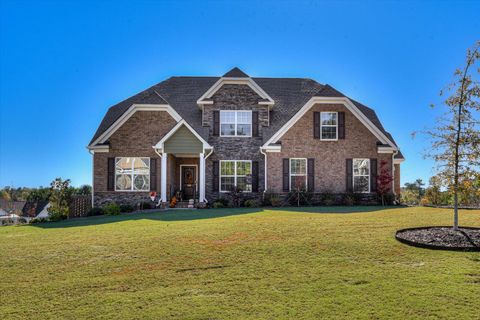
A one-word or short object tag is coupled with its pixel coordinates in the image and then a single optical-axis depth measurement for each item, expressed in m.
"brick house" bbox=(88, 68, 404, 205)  22.50
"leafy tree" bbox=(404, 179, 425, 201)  51.34
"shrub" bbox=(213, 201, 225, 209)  21.61
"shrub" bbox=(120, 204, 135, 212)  21.38
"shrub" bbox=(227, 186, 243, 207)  22.12
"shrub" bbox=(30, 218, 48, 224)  19.11
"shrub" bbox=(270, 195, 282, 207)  21.45
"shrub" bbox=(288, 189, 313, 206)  21.86
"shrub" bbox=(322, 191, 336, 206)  21.69
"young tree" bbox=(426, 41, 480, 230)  10.82
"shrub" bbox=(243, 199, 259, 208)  21.42
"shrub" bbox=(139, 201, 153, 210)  22.08
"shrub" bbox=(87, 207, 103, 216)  21.20
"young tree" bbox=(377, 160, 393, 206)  22.19
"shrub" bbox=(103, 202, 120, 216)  20.48
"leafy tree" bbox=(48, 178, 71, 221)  19.50
